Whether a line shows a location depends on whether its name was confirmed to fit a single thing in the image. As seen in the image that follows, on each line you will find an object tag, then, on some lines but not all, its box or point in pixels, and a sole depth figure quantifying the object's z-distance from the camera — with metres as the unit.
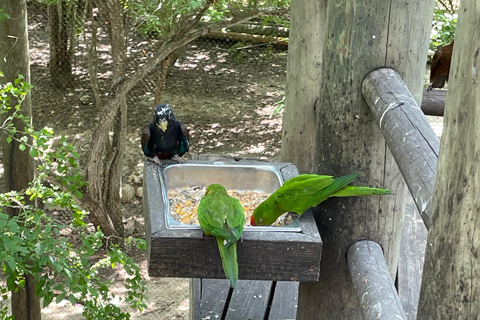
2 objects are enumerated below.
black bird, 3.04
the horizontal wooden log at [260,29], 9.38
